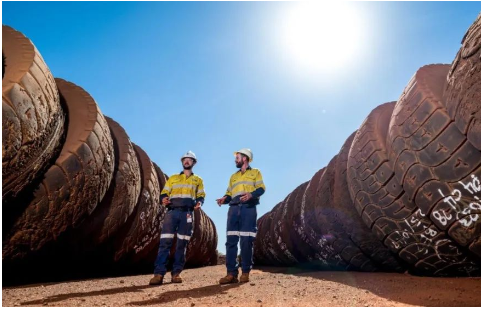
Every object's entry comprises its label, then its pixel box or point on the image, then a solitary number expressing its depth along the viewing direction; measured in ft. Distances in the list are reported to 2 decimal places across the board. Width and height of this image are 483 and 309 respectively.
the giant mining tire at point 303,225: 18.86
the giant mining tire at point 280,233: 23.68
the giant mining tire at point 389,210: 10.55
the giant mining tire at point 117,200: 12.37
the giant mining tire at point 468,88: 8.03
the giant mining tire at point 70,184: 10.10
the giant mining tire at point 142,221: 14.12
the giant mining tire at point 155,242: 16.16
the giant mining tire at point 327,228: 15.50
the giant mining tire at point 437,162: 8.78
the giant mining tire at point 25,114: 8.66
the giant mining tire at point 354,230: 13.66
